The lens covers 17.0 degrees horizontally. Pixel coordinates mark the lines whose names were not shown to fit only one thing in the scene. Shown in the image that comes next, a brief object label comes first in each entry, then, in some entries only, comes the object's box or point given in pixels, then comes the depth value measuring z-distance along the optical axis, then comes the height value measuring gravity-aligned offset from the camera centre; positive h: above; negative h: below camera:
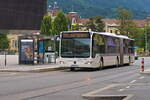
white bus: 35.53 +0.51
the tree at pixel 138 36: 142.90 +6.03
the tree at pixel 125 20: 136.38 +9.80
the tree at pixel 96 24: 144.73 +9.50
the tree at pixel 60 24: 105.06 +6.96
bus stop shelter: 42.06 +0.66
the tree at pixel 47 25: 113.46 +7.24
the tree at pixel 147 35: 152.00 +6.65
